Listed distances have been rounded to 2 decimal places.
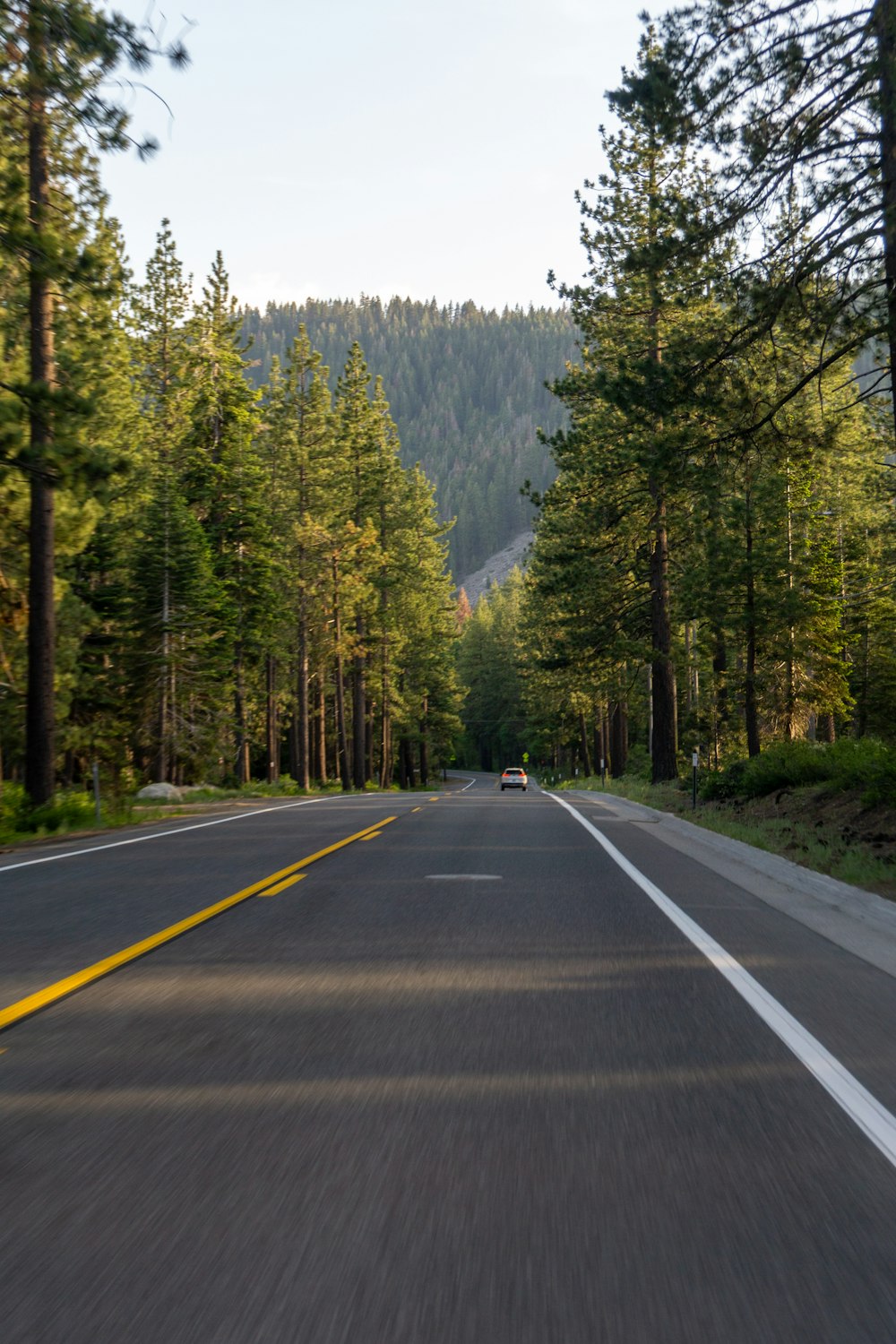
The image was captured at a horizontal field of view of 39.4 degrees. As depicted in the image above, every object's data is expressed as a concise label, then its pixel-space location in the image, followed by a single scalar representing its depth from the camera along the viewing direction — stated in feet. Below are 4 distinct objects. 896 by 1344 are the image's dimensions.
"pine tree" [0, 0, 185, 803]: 46.62
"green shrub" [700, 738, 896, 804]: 57.21
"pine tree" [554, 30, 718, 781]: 115.03
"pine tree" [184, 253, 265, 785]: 160.25
